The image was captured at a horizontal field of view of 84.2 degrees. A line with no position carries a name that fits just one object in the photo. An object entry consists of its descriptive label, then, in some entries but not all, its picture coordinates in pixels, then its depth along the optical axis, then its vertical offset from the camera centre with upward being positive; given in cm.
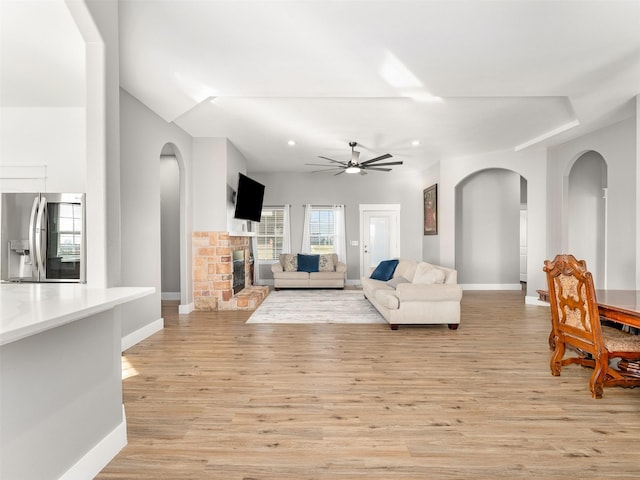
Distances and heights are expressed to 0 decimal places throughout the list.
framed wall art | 779 +65
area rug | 514 -117
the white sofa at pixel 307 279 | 812 -93
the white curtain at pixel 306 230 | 902 +20
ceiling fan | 617 +130
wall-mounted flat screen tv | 628 +74
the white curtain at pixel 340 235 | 906 +8
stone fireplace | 576 -59
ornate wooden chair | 262 -75
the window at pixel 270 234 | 906 +11
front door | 916 +19
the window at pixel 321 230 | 912 +21
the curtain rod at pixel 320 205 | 907 +85
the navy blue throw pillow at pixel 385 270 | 634 -59
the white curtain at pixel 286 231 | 898 +19
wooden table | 246 -51
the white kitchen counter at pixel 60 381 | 135 -65
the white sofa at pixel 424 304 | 458 -86
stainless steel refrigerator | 343 +2
